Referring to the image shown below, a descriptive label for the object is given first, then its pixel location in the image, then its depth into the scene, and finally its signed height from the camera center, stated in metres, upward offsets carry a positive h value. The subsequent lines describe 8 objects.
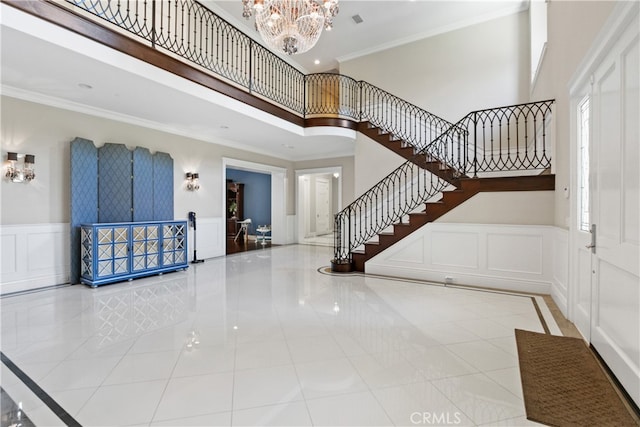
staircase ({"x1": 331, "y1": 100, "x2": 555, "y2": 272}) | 4.76 +0.54
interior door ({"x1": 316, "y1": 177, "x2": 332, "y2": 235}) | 12.71 +0.20
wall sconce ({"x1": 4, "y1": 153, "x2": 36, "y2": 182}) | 4.41 +0.61
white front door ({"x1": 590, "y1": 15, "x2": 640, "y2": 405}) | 1.91 +0.01
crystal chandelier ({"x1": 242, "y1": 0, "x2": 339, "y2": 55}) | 4.03 +2.58
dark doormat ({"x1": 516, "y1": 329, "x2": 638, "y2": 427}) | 1.81 -1.21
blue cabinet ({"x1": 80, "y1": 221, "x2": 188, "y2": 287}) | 4.83 -0.68
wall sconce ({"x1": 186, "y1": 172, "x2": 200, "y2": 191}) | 6.87 +0.67
